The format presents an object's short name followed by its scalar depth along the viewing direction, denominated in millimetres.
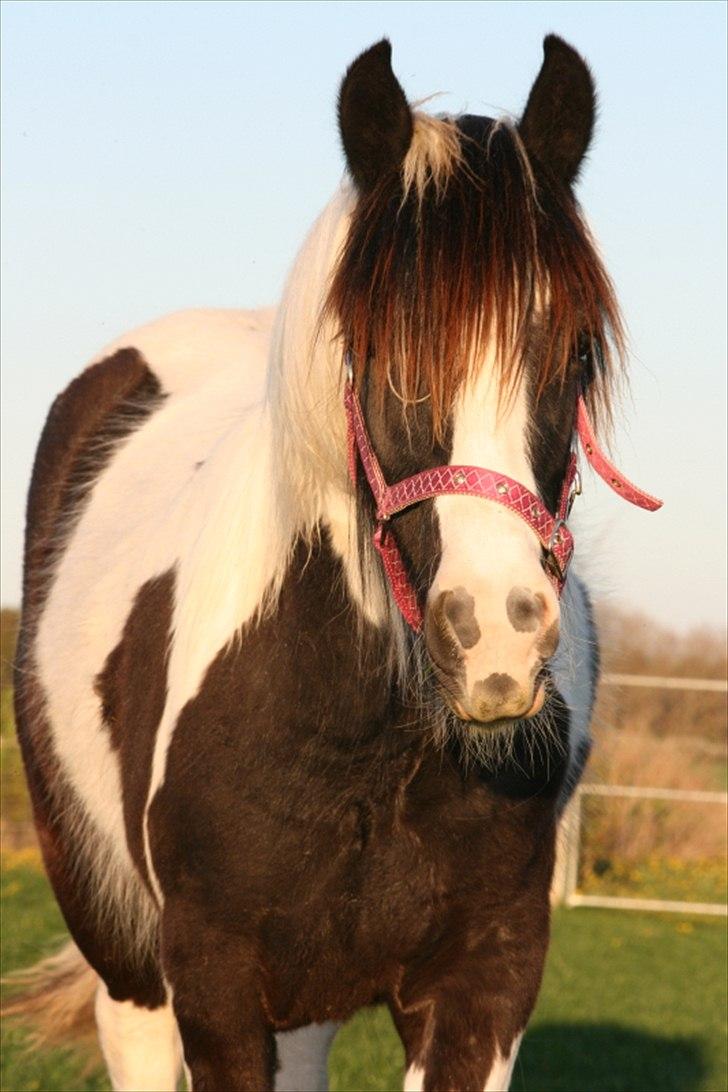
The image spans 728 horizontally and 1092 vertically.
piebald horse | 5101
